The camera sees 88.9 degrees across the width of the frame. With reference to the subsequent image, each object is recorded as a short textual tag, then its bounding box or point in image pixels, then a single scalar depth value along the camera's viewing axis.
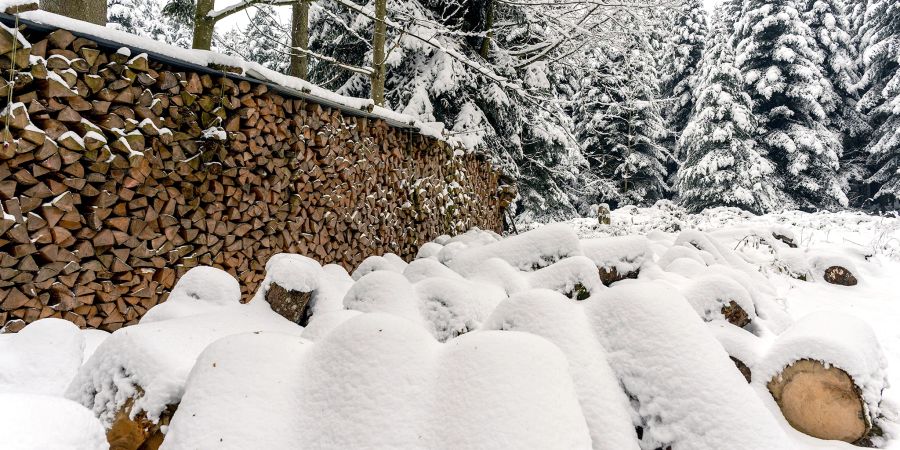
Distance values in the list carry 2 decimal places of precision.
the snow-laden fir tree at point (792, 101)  16.19
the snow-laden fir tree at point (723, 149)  15.40
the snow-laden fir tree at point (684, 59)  19.97
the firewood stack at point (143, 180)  2.40
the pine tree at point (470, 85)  7.48
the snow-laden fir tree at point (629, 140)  16.69
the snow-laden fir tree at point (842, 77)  17.77
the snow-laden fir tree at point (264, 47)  6.09
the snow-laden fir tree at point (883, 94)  16.39
